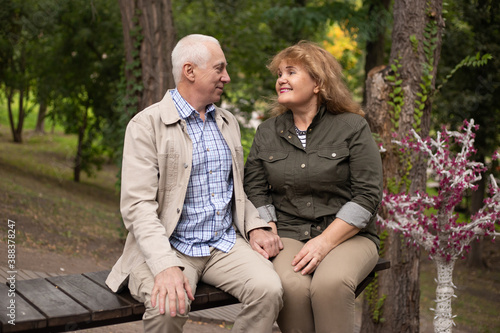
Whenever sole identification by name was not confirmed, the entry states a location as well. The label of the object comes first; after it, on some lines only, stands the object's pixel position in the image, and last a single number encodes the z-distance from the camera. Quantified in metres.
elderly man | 2.91
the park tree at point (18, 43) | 10.78
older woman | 3.17
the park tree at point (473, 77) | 10.63
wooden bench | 2.64
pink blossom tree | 3.98
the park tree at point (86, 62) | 11.32
